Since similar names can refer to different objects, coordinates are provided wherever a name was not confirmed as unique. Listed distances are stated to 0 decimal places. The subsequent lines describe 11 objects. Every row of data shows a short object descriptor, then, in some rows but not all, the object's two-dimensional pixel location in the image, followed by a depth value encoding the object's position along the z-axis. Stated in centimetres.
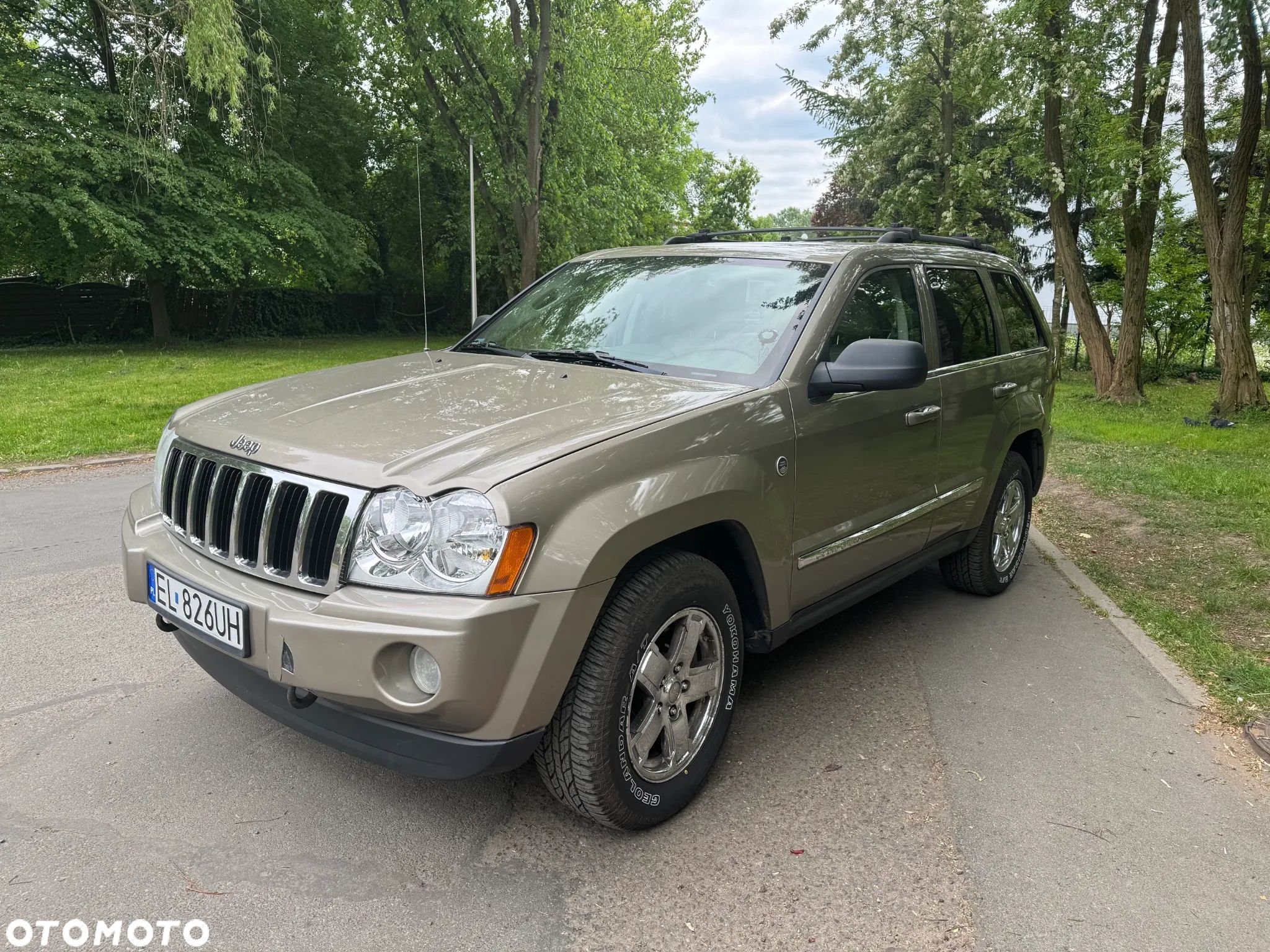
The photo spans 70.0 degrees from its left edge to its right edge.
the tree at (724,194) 4984
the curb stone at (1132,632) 407
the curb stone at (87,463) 791
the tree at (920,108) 1756
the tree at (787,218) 8626
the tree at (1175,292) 1912
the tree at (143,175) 1780
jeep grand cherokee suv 235
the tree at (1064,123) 1294
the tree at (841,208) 3406
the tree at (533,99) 1802
